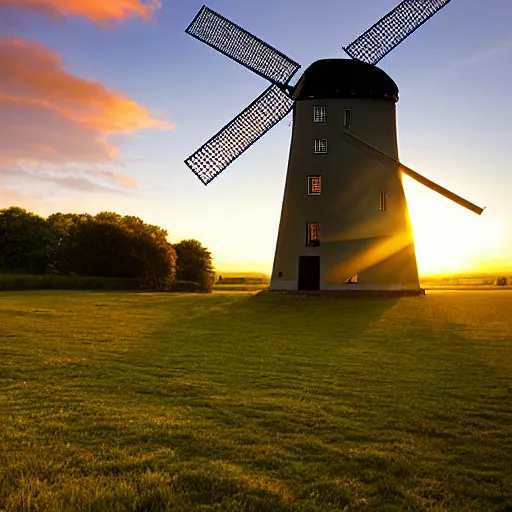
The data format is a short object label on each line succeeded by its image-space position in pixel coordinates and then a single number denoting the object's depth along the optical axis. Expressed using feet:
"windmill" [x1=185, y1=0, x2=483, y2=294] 110.73
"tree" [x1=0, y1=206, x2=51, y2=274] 196.54
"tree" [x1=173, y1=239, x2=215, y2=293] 202.80
